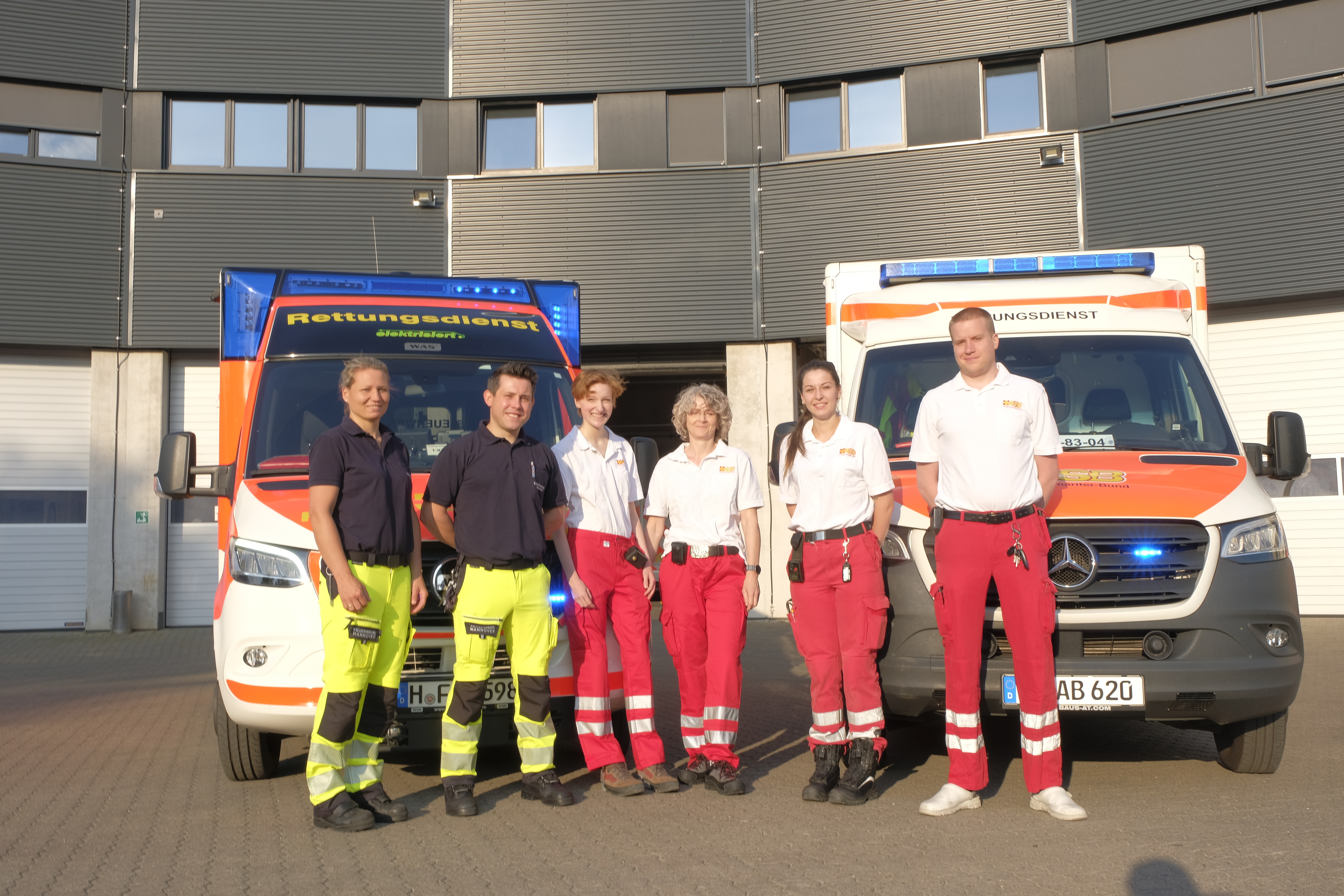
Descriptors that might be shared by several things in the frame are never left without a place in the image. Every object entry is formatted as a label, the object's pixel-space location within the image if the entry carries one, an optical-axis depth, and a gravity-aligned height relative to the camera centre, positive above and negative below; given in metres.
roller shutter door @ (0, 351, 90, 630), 16.81 +0.22
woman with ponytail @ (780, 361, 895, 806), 5.59 -0.41
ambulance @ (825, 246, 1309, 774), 5.43 +0.04
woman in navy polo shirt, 5.10 -0.37
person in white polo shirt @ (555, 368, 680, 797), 5.79 -0.40
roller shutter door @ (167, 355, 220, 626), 17.28 -0.18
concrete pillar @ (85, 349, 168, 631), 16.89 +0.33
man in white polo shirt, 5.26 -0.21
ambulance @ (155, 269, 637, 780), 5.52 +0.45
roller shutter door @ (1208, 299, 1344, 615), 15.08 +1.13
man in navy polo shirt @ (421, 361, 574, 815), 5.38 -0.30
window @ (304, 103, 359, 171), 17.84 +5.55
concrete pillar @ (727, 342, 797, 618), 17.03 +1.44
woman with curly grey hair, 5.87 -0.36
